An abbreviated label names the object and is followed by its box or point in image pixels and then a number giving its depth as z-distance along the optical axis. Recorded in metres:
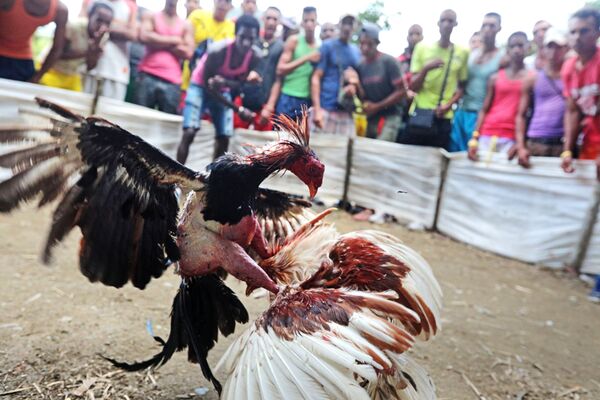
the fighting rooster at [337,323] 1.20
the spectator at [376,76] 4.95
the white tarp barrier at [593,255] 4.08
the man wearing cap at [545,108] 4.31
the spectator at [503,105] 4.57
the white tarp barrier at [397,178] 5.20
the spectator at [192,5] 5.91
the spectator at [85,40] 4.47
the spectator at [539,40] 4.96
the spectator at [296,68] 4.68
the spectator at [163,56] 4.77
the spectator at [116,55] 4.63
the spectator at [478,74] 4.96
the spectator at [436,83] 5.06
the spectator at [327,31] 6.21
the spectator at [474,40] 6.12
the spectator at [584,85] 3.81
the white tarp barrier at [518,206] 4.23
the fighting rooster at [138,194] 1.36
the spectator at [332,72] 4.79
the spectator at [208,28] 5.09
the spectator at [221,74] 4.66
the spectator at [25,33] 4.00
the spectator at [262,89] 4.79
